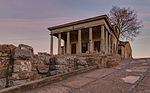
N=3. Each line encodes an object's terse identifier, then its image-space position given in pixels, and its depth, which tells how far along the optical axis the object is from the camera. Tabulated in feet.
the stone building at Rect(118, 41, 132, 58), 61.37
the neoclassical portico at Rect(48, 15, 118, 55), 38.79
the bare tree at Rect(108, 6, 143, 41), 51.24
